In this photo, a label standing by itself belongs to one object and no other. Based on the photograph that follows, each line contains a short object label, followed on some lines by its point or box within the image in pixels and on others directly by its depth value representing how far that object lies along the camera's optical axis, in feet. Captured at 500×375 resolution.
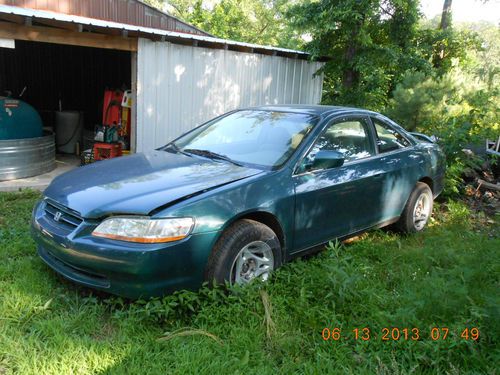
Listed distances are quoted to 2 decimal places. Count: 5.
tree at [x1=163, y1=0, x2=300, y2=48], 87.71
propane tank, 22.41
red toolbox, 25.94
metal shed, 20.40
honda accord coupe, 9.66
